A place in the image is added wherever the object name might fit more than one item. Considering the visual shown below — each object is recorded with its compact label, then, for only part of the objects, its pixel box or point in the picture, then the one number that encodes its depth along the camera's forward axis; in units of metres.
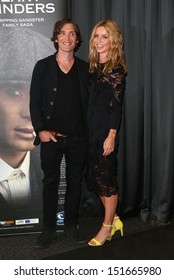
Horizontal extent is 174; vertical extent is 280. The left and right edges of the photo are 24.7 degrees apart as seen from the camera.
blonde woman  2.60
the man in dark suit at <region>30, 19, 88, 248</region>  2.67
